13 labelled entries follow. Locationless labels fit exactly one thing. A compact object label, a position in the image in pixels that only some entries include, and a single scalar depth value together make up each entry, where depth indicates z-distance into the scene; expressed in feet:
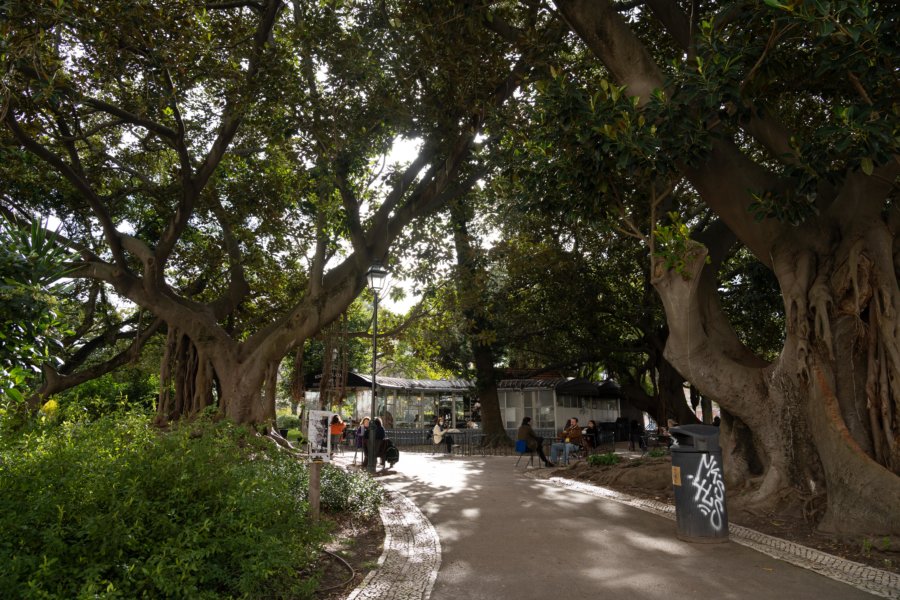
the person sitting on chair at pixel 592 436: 66.28
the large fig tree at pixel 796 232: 21.42
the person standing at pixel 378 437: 49.57
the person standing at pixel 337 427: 63.16
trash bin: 21.74
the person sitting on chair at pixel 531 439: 51.85
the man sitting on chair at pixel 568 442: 51.66
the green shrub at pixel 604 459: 43.34
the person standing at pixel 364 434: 51.98
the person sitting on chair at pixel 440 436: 70.74
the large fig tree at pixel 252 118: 31.58
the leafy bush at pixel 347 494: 27.12
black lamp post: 38.01
